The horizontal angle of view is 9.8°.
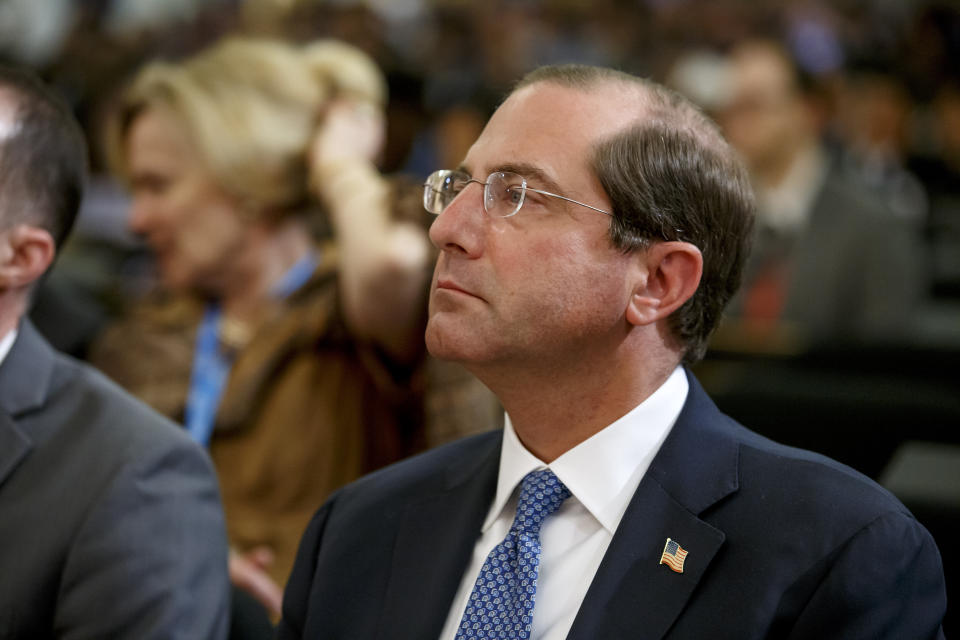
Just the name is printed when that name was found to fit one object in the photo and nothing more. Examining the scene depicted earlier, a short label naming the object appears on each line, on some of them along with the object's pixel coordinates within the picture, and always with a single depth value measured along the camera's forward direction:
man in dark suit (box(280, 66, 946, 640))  3.65
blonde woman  4.22
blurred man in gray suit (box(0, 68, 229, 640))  3.77
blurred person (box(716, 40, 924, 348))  6.00
